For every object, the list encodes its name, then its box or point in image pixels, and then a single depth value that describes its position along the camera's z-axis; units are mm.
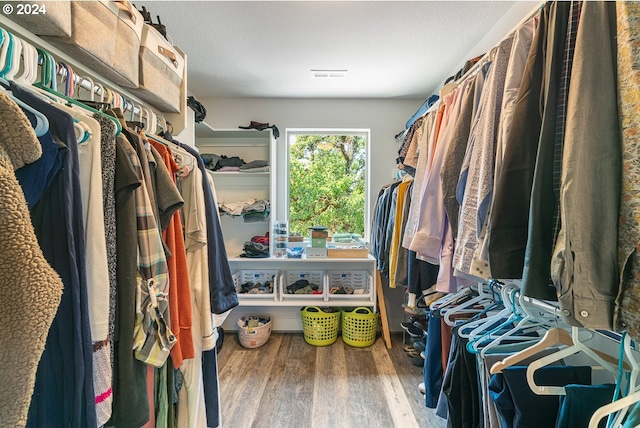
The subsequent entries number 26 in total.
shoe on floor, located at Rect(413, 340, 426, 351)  2066
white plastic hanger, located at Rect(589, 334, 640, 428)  536
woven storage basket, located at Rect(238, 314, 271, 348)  2369
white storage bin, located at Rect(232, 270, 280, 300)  2684
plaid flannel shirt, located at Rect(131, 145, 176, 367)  683
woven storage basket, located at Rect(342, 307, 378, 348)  2359
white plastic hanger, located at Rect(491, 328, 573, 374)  768
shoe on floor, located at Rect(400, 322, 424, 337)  2168
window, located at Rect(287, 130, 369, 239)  2875
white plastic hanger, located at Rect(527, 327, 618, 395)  692
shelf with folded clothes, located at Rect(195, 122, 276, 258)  2703
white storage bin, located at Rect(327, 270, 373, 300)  2591
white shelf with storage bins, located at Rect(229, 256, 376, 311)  2408
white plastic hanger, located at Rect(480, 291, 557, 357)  886
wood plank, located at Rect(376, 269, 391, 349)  2406
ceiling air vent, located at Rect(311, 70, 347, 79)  2139
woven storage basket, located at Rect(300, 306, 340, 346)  2395
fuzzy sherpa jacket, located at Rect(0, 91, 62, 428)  407
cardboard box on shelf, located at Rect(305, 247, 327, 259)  2434
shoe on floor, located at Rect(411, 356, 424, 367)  2105
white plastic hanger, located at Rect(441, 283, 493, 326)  1211
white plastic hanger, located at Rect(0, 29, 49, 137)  486
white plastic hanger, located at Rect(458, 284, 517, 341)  971
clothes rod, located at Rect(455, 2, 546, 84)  698
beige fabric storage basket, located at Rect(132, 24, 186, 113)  1050
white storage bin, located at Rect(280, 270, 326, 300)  2715
